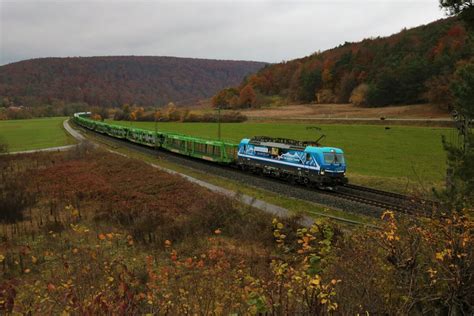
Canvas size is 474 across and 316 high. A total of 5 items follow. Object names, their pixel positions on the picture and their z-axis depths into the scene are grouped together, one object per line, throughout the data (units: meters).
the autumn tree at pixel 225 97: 161.88
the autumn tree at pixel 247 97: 154.12
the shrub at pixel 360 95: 111.36
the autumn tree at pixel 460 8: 14.54
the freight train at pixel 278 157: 29.80
